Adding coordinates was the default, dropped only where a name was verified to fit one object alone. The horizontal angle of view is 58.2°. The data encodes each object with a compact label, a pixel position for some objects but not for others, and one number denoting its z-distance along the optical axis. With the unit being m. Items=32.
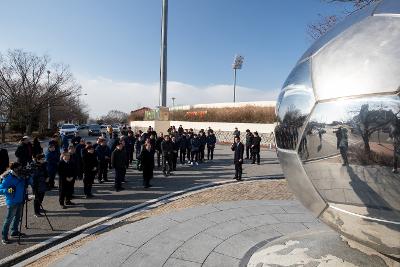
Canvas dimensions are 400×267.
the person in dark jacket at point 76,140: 13.37
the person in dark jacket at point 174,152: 14.61
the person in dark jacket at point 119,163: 10.94
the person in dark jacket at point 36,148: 12.59
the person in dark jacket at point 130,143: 15.36
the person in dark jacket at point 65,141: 16.37
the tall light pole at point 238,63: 54.25
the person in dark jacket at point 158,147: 15.45
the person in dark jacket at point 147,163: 11.47
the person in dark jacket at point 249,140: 17.77
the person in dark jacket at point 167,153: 13.40
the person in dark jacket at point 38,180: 8.12
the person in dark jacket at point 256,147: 17.11
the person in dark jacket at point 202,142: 17.69
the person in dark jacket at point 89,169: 10.06
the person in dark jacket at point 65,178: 9.03
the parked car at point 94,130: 43.78
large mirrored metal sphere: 3.16
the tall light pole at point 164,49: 22.89
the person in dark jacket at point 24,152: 11.36
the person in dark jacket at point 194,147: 17.08
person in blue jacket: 6.75
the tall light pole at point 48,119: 45.66
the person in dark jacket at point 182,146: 17.05
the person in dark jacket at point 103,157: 12.16
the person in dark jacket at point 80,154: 11.88
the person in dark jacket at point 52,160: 10.50
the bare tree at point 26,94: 34.84
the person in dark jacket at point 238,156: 12.53
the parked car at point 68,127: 37.12
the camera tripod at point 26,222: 6.68
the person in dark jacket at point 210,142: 18.58
